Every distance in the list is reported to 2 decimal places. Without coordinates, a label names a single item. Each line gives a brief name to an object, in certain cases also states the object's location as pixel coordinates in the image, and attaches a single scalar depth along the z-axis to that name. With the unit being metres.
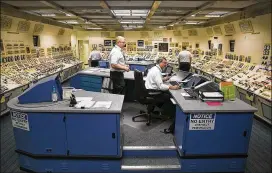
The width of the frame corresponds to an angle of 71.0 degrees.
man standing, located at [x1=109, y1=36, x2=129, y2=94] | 3.97
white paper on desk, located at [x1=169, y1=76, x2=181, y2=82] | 4.27
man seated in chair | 3.49
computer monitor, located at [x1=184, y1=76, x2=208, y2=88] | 3.37
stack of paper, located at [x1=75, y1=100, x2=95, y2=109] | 2.41
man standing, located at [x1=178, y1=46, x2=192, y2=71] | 7.91
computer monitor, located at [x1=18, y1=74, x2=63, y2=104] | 2.51
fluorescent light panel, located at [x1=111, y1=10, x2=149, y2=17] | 4.57
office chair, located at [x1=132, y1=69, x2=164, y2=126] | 3.61
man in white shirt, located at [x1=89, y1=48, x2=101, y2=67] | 9.09
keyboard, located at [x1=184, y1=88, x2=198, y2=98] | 2.89
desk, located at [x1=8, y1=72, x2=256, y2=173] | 2.37
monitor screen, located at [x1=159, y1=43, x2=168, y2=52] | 10.27
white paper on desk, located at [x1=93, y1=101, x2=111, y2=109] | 2.44
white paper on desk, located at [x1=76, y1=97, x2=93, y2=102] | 2.72
